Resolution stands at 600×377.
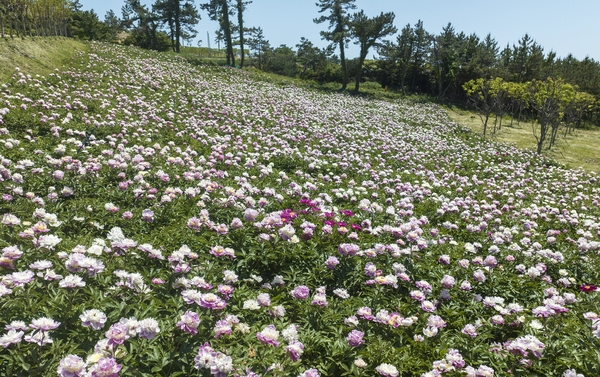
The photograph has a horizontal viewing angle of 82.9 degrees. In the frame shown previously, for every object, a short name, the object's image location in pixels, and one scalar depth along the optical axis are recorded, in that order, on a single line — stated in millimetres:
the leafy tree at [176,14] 43875
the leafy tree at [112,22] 59166
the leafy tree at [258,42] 65069
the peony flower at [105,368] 1794
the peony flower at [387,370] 2471
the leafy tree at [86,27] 48469
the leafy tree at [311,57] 51191
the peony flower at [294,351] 2337
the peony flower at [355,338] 2779
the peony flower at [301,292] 3034
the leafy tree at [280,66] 53916
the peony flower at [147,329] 2174
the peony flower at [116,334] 2021
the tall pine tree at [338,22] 37438
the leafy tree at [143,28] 49188
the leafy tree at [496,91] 25453
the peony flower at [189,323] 2240
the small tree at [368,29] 35469
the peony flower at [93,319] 2219
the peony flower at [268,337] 2283
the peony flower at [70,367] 1773
